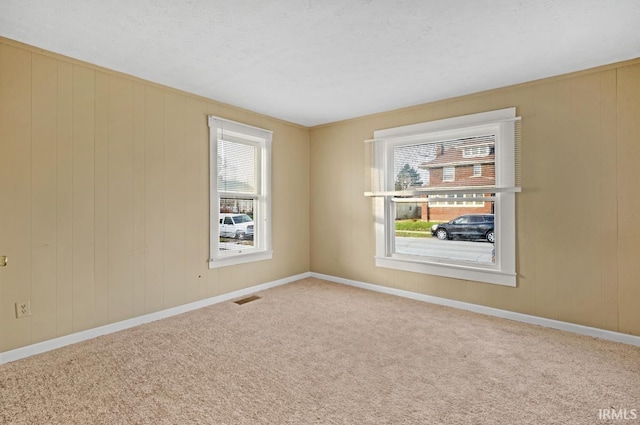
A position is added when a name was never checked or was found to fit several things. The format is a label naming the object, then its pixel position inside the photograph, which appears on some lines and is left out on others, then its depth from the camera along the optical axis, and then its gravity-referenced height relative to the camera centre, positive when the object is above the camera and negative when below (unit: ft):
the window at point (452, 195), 10.91 +0.65
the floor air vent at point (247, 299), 12.46 -3.49
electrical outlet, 7.98 -2.39
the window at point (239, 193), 12.34 +0.87
